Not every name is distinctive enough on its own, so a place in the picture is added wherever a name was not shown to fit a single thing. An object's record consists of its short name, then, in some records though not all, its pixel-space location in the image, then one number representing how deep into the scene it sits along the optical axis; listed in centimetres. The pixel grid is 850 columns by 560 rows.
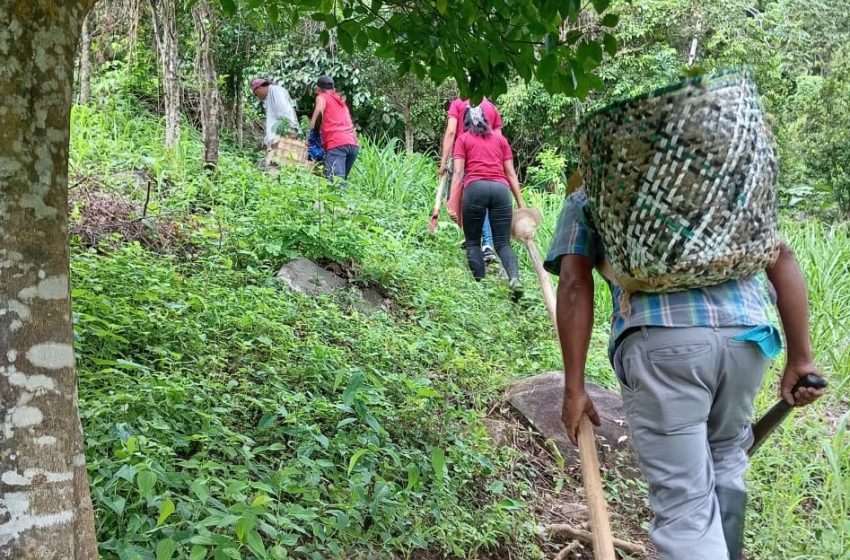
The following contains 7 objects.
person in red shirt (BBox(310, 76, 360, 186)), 793
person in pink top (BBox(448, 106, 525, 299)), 599
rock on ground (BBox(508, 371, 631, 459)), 380
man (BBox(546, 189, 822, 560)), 179
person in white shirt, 827
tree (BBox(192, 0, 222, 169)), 640
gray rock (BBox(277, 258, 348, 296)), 482
